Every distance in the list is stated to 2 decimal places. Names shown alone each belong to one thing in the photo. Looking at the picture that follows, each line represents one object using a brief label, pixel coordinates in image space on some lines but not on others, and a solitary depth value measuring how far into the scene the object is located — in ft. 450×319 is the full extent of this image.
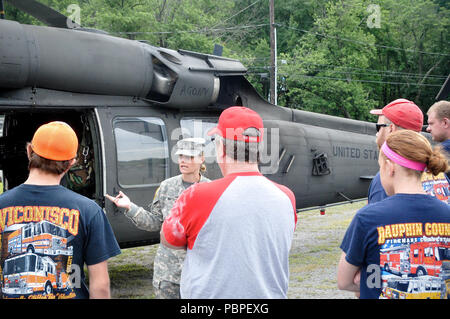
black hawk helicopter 19.45
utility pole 91.30
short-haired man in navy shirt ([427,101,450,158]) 16.62
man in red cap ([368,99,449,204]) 13.47
